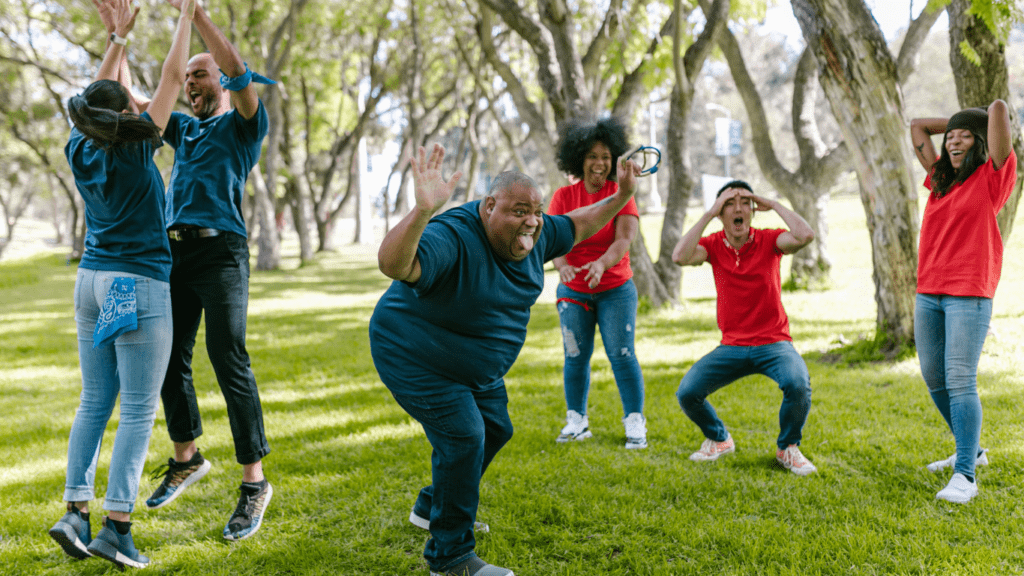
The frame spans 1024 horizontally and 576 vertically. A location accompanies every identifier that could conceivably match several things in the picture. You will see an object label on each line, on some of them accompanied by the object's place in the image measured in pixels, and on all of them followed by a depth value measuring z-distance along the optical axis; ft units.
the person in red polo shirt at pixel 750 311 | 13.99
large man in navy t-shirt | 9.84
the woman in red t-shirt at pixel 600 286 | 16.21
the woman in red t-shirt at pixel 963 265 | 12.75
